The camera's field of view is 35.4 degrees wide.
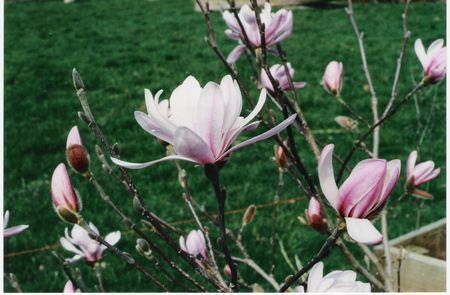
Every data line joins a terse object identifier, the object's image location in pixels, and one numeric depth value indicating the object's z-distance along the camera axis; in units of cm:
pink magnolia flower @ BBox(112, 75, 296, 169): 64
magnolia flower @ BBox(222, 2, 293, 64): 116
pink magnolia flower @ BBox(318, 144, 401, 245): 61
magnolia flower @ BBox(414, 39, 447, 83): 118
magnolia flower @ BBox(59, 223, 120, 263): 124
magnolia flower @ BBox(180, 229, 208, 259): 120
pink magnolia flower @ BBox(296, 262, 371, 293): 74
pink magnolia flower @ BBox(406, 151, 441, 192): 137
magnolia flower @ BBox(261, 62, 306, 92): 123
